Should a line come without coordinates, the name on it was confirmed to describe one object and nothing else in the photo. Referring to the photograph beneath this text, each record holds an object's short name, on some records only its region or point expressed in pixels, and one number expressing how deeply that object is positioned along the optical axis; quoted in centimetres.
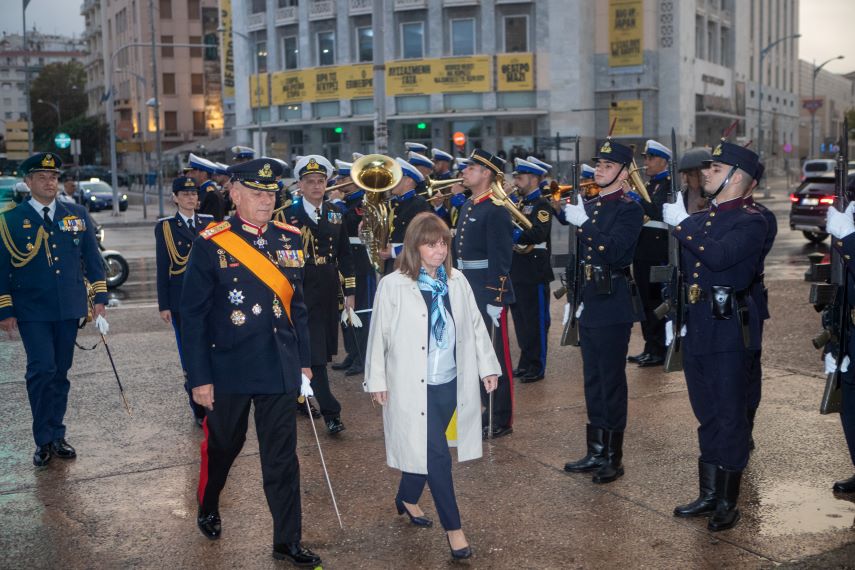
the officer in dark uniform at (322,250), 782
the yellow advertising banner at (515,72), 4591
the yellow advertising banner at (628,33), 4778
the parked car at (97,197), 4391
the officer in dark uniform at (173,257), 776
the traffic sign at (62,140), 4934
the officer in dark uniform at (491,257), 726
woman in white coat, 514
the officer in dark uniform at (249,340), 504
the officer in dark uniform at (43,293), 685
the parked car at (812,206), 2311
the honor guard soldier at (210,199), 1119
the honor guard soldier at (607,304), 629
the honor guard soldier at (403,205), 986
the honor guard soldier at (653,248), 978
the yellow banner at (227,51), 5712
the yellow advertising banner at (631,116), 4788
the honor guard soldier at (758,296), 562
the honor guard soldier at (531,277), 923
